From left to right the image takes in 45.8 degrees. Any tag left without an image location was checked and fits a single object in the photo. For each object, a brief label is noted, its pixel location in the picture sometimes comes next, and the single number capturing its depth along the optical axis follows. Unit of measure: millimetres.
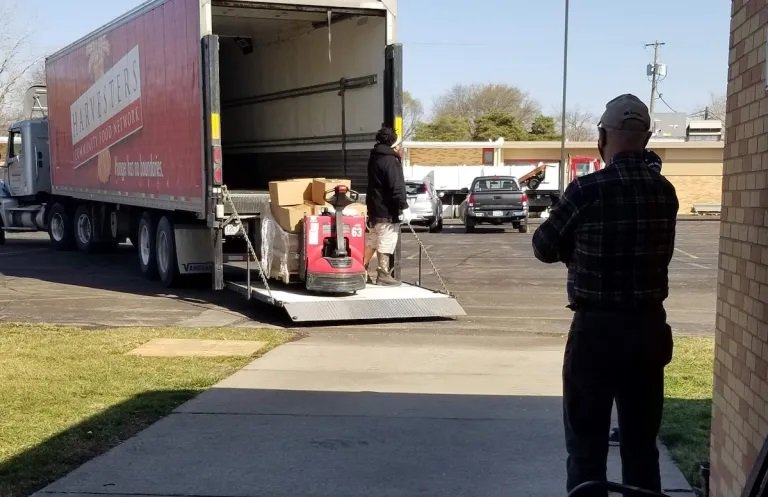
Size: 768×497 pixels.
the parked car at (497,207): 27828
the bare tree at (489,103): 91750
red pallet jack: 10539
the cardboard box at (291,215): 10867
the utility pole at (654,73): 58931
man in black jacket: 10945
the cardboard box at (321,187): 11016
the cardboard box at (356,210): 11070
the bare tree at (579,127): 96188
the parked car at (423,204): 27594
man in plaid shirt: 3531
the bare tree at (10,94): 49406
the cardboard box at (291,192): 11070
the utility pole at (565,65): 36375
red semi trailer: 11336
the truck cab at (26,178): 21250
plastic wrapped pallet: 11023
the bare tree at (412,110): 94912
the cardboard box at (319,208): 10945
